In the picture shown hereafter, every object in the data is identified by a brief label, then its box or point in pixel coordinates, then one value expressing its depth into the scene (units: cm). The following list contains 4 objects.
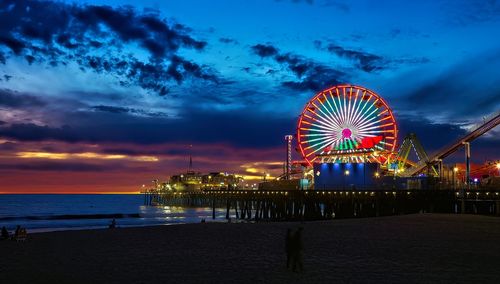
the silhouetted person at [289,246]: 1502
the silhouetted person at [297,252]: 1491
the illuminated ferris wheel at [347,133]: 7025
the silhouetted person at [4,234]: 2737
